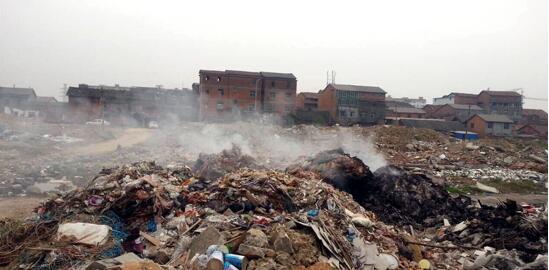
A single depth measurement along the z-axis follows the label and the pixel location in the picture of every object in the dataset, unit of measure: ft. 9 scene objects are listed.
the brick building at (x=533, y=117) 146.10
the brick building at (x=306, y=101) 136.98
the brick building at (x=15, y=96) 134.51
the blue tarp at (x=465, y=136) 99.86
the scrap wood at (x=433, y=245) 22.43
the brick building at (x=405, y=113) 137.28
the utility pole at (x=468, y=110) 140.56
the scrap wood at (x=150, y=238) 19.53
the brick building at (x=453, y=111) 139.13
